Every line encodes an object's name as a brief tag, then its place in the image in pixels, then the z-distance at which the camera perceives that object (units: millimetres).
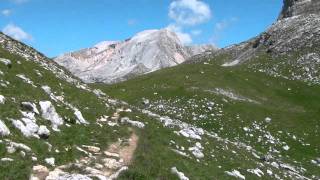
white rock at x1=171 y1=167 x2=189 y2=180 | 19486
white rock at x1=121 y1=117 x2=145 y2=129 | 25316
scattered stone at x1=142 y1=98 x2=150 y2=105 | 45513
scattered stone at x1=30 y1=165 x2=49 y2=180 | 15827
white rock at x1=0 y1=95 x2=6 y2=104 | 19354
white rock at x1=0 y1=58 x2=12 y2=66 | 24655
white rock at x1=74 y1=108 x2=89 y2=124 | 22440
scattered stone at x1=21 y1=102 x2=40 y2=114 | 19850
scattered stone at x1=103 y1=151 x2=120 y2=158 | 19800
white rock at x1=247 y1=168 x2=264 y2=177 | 23939
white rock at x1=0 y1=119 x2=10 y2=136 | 17213
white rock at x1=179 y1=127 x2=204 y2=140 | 26590
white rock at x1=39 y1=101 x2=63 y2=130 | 20357
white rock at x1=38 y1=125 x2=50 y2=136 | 18668
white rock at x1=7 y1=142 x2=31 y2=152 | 16778
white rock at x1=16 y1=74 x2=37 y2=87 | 23576
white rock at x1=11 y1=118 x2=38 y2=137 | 18158
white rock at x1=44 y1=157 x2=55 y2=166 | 17096
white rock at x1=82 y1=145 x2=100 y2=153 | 19804
